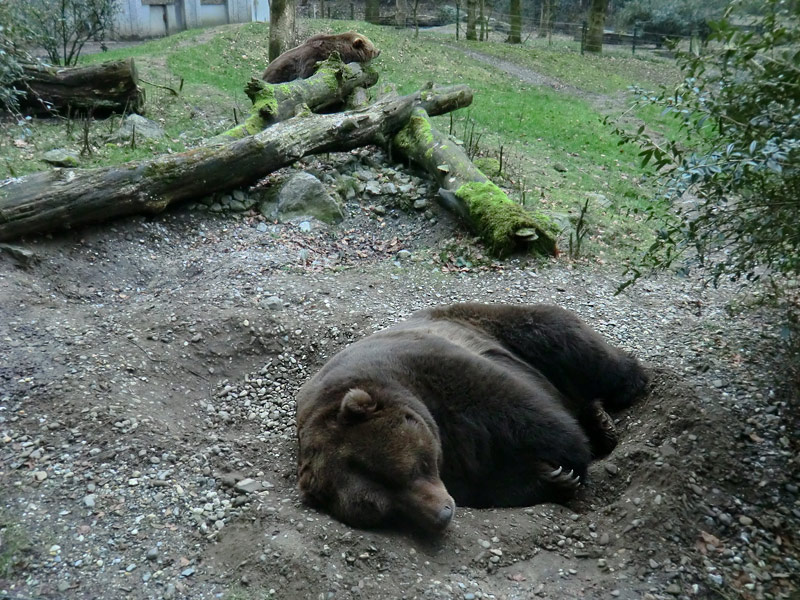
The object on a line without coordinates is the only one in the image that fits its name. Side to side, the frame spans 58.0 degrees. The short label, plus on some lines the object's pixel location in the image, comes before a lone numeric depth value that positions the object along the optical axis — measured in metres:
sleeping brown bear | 4.23
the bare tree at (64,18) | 15.51
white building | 28.58
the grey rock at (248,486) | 4.82
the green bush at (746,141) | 4.18
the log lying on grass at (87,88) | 12.12
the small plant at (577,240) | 9.01
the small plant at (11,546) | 4.00
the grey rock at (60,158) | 10.27
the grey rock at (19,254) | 7.48
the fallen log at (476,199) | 8.79
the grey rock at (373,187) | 10.71
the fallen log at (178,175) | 7.78
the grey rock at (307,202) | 9.91
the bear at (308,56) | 15.06
